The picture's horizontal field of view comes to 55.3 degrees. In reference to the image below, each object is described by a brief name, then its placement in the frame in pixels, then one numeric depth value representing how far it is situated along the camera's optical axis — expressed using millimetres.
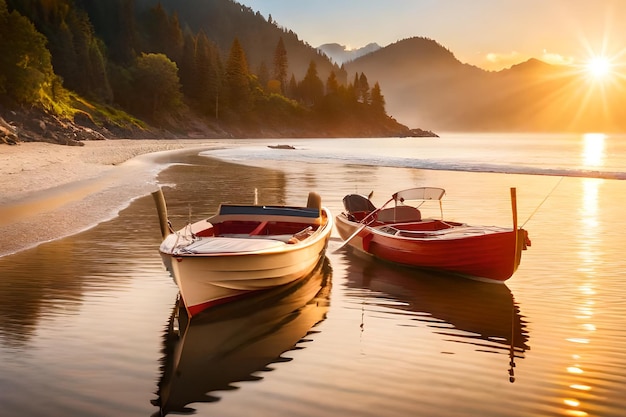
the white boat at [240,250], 10609
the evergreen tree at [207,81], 168125
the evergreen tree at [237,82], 178375
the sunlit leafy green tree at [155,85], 144000
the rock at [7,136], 53009
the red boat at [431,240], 13250
